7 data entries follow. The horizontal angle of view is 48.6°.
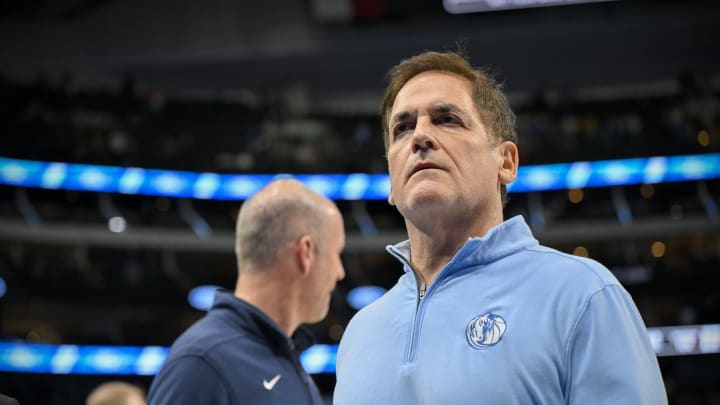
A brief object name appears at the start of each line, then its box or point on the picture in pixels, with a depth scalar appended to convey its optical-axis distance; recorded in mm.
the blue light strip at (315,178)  17312
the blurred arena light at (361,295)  17766
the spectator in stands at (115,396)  4621
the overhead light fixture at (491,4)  16688
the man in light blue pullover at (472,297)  1642
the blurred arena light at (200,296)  17375
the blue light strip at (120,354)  15609
